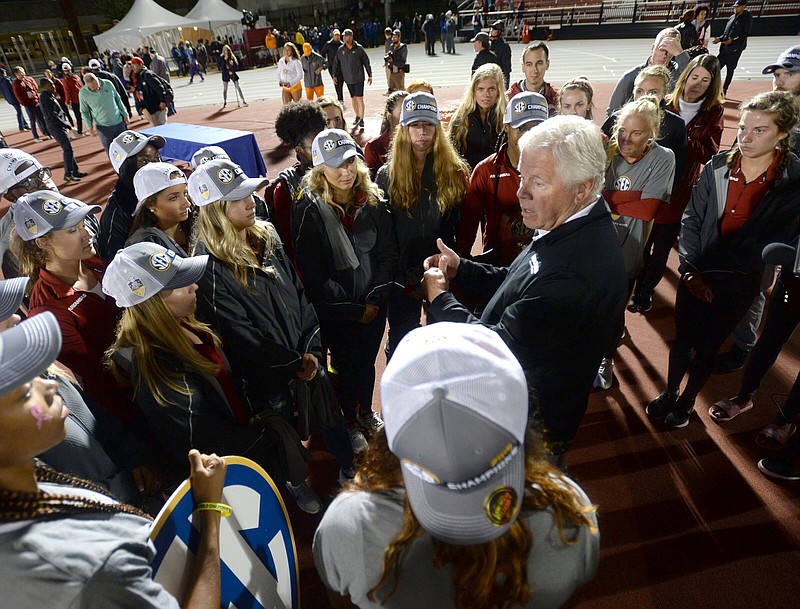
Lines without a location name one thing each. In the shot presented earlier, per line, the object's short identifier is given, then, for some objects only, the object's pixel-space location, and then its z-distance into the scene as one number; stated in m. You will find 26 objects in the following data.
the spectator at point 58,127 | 8.88
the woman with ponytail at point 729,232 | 2.68
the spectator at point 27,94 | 12.27
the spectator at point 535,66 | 4.89
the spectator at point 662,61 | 5.17
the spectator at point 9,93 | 13.86
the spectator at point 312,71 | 12.31
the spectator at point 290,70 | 11.17
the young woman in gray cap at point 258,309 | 2.25
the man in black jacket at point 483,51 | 7.82
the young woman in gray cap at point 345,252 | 2.77
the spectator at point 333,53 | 12.56
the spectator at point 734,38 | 10.05
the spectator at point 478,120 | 4.11
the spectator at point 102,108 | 8.31
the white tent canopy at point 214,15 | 25.64
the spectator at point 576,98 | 4.07
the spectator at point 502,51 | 9.09
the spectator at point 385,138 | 4.24
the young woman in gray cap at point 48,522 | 0.89
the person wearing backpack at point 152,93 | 10.16
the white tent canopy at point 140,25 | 23.67
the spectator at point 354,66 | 11.08
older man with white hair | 1.68
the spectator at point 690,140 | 4.17
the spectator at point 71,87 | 12.83
